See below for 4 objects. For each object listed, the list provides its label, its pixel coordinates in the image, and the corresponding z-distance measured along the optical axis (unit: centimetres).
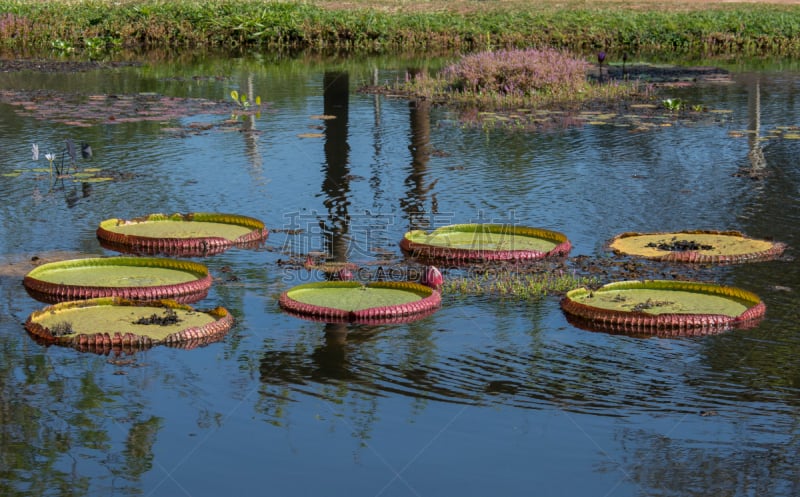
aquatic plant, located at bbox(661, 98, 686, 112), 2295
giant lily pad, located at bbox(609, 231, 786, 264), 1213
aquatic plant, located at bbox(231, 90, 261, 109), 2219
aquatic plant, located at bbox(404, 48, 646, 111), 2417
